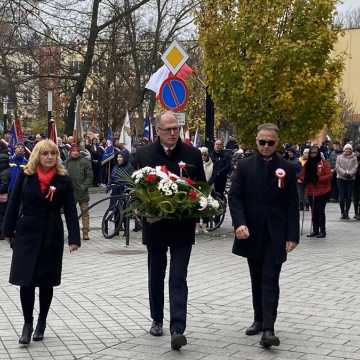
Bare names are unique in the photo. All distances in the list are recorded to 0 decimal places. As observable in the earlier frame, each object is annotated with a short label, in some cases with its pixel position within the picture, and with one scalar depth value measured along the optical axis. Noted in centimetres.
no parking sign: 1259
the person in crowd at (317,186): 1558
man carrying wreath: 666
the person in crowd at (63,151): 2516
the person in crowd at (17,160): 1480
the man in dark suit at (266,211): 675
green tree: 1691
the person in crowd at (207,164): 1520
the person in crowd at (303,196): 1900
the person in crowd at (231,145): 3491
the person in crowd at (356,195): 1966
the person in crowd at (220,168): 1570
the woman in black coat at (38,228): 676
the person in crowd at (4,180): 1441
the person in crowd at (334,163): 2373
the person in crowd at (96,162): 2878
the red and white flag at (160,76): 1825
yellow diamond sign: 1302
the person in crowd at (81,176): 1458
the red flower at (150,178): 665
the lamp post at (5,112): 4334
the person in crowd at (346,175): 1938
